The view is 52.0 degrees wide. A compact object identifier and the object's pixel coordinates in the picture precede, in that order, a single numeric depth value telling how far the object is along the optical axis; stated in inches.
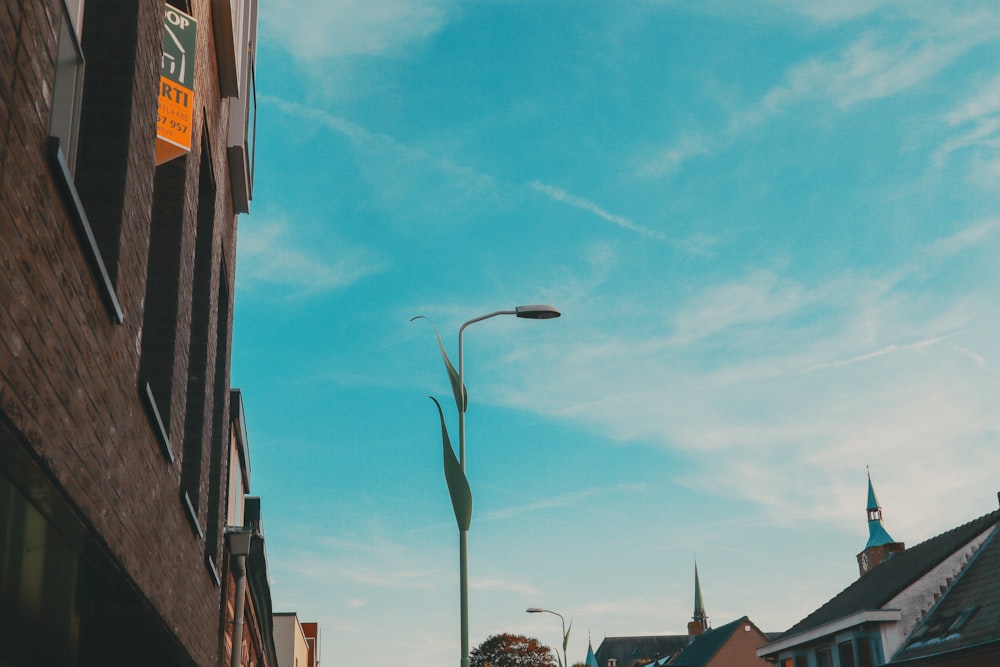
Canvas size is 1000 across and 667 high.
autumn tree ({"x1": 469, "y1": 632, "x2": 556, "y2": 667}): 3299.7
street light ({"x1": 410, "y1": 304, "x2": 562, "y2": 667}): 508.1
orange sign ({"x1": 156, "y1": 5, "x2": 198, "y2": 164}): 330.3
